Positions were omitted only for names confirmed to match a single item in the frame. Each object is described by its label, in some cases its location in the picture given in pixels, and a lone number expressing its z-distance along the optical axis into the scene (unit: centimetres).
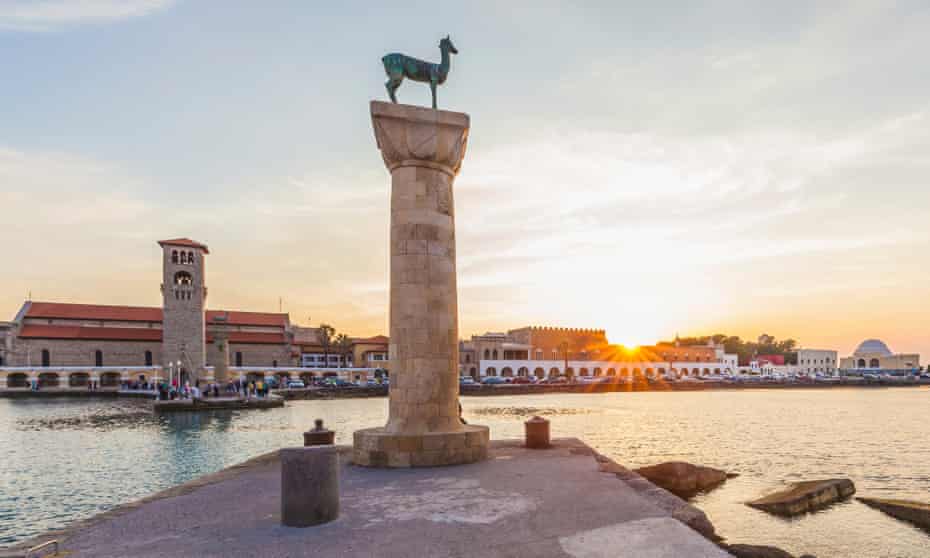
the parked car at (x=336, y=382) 8381
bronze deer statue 1353
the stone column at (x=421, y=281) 1288
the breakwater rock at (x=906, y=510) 1384
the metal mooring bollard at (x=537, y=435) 1483
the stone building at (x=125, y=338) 7425
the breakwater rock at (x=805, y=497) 1463
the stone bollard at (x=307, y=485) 751
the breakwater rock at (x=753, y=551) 842
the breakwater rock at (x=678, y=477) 1666
